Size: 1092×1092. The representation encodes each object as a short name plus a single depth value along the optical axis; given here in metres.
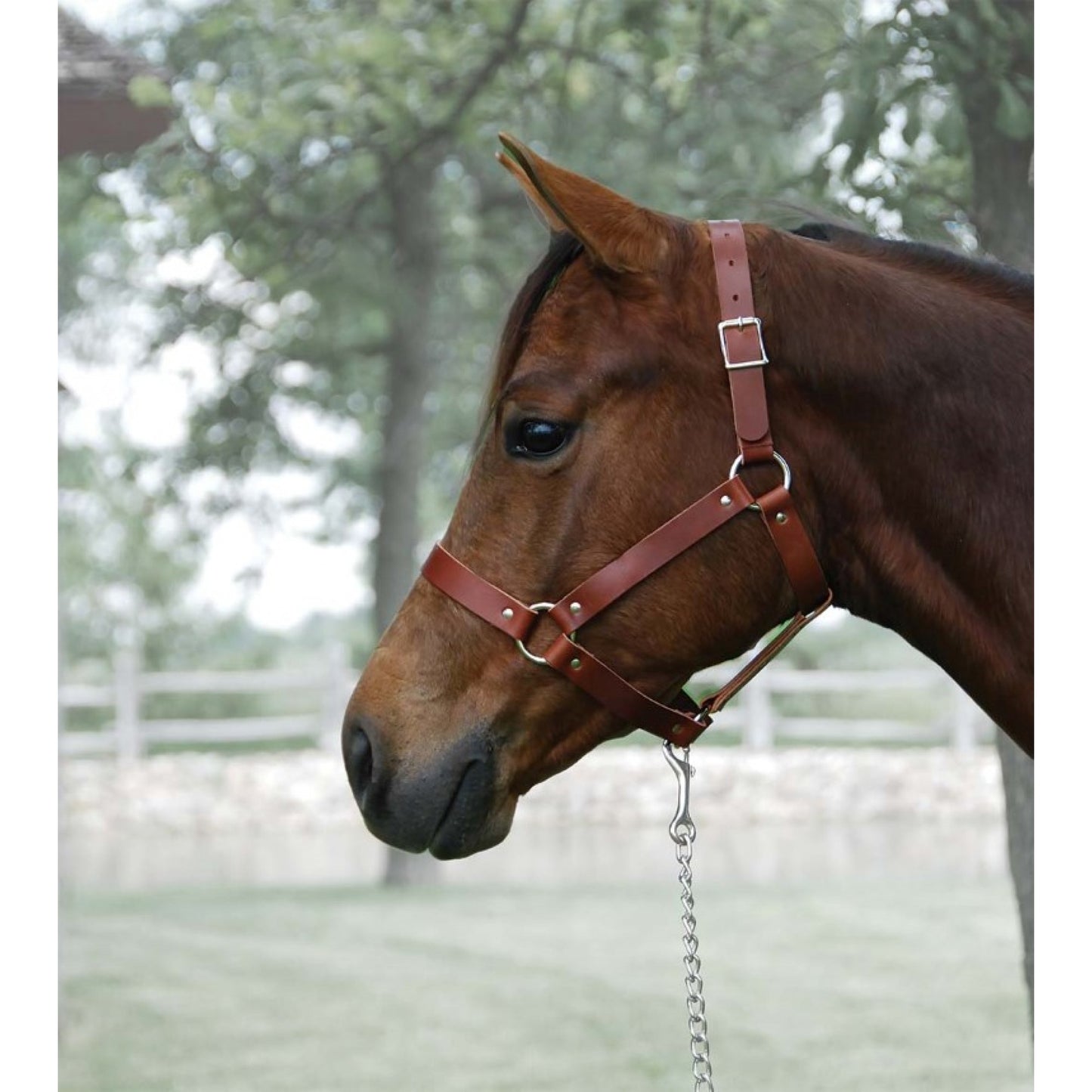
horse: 2.62
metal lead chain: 2.71
